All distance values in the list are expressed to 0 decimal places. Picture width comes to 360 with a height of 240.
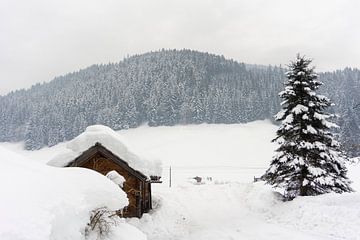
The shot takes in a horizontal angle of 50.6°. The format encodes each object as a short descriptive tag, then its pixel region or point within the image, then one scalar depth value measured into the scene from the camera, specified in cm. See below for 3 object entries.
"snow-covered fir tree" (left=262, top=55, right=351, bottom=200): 2361
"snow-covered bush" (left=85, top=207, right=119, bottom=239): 739
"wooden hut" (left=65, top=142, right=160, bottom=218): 2159
